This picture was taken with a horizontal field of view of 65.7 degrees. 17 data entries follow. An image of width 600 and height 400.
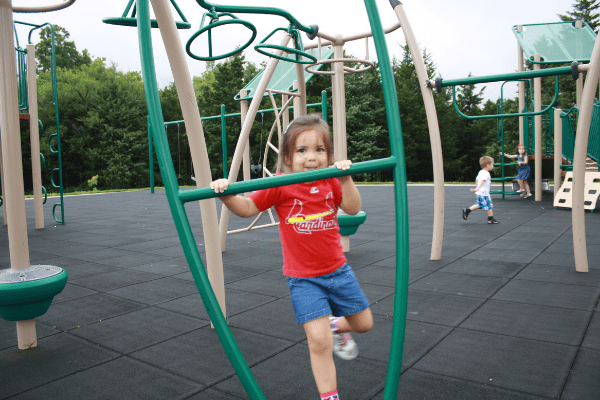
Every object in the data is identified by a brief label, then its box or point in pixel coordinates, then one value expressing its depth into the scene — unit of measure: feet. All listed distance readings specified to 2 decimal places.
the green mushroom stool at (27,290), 7.06
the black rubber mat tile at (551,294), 9.46
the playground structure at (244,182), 4.51
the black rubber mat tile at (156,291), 10.70
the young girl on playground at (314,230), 5.90
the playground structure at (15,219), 7.32
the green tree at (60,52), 146.00
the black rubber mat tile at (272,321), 8.24
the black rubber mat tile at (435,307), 8.78
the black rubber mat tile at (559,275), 11.11
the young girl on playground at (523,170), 34.94
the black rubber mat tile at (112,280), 11.92
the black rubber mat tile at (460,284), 10.52
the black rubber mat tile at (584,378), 5.80
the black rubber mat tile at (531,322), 7.81
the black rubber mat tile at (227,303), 9.63
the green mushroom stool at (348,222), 13.66
